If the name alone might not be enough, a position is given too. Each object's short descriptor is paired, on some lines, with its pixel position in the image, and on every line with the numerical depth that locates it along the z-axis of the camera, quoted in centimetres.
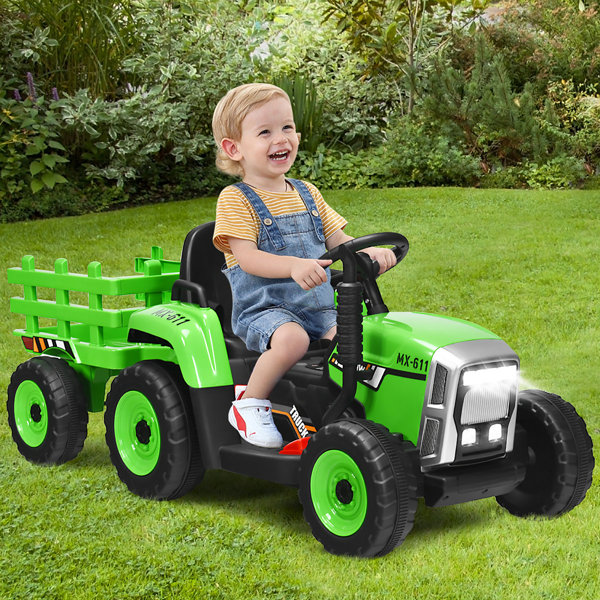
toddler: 339
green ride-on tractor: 304
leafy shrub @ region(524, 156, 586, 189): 1038
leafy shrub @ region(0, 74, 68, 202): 1001
